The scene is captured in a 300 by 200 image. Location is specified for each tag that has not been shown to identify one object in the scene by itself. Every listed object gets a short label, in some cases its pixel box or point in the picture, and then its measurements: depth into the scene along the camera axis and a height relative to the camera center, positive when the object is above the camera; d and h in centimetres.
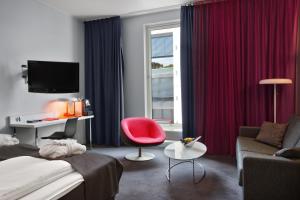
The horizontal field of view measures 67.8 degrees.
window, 479 +32
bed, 148 -66
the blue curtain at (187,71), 426 +36
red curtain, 367 +46
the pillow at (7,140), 260 -59
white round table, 282 -83
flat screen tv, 370 +25
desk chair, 370 -69
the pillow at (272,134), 304 -63
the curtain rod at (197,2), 408 +163
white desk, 341 -50
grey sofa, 200 -81
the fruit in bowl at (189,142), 321 -75
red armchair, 365 -79
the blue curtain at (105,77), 482 +30
